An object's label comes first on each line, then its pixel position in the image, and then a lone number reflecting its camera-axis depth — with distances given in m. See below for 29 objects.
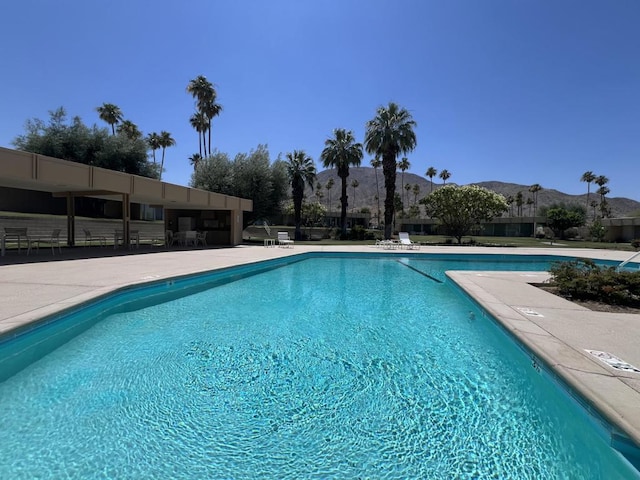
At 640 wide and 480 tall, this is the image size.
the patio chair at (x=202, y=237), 20.22
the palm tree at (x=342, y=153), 31.45
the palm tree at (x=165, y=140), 40.78
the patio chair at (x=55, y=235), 12.33
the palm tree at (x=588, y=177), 73.06
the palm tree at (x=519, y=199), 74.55
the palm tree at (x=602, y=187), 72.65
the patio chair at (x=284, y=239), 21.94
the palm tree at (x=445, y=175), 76.44
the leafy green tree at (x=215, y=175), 25.44
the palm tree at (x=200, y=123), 37.44
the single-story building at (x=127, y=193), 10.74
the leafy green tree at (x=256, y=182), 25.69
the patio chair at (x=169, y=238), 19.69
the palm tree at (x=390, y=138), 27.27
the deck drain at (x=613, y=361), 3.06
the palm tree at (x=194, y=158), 43.05
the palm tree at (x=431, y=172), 76.75
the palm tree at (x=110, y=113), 33.91
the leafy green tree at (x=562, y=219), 31.56
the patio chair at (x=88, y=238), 14.69
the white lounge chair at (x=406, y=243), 20.78
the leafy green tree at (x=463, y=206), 26.19
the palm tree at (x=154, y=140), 40.41
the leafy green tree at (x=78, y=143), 22.69
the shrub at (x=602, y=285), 5.97
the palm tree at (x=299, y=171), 30.63
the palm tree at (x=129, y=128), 34.86
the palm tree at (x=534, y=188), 74.56
